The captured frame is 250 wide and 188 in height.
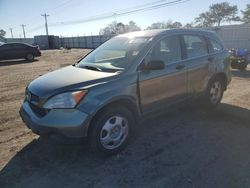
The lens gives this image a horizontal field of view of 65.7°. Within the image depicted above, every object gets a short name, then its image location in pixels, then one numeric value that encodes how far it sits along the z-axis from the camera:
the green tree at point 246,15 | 41.78
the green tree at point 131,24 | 60.59
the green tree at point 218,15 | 48.43
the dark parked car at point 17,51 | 14.76
